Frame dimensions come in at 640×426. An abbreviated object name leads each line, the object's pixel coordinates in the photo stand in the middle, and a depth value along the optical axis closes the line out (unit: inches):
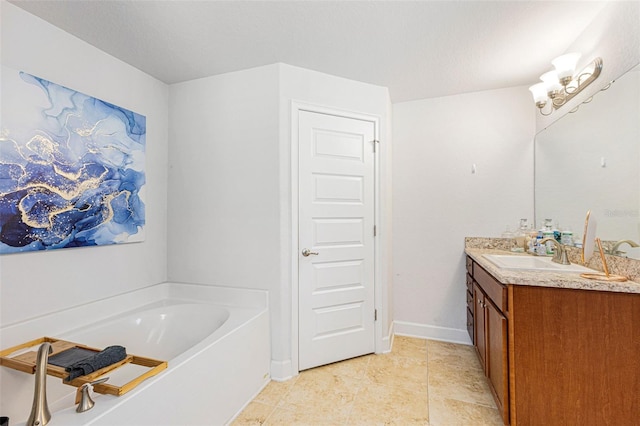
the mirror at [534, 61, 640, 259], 56.6
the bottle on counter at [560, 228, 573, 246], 78.6
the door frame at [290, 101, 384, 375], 87.0
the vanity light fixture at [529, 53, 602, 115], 69.8
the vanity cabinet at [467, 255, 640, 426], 51.1
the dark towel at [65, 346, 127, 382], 45.8
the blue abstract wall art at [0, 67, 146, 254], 60.2
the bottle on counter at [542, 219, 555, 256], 84.8
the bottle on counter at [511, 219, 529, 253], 97.3
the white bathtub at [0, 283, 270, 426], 48.0
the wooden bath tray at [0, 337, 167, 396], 44.4
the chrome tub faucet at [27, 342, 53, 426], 37.6
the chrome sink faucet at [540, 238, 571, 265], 73.4
